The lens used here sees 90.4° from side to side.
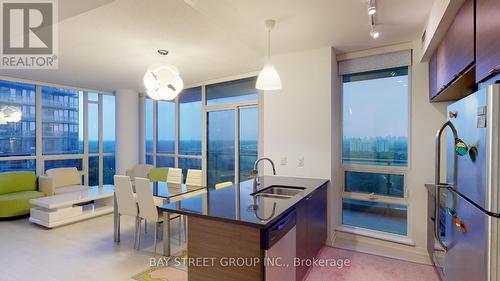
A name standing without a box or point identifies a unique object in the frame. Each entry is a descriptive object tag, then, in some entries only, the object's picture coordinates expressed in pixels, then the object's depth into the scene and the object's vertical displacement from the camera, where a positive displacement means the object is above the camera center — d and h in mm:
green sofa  4402 -1027
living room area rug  2623 -1471
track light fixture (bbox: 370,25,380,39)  2506 +1086
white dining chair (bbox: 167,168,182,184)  4577 -681
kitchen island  1636 -688
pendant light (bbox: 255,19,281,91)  2438 +588
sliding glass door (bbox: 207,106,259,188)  4871 -91
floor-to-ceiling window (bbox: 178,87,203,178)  5781 +239
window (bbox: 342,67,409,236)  3287 -136
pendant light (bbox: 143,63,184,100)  2863 +693
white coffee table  4043 -1189
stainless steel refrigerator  1156 -271
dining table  3105 -759
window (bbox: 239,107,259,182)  4805 -2
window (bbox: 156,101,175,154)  6402 +324
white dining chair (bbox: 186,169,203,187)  4316 -677
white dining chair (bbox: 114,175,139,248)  3326 -790
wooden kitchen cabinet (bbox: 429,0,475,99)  1720 +719
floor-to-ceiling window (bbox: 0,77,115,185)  5156 +207
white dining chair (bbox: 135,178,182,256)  3152 -815
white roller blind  3133 +1029
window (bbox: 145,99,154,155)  6781 +414
